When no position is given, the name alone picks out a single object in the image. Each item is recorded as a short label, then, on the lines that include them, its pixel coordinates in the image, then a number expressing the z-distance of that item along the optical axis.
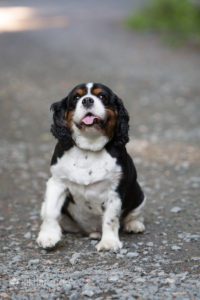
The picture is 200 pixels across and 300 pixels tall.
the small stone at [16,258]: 8.88
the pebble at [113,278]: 7.88
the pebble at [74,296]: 7.40
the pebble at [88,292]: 7.46
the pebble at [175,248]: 9.15
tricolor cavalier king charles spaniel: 8.92
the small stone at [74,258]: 8.67
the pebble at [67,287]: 7.64
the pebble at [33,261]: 8.70
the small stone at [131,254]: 8.85
